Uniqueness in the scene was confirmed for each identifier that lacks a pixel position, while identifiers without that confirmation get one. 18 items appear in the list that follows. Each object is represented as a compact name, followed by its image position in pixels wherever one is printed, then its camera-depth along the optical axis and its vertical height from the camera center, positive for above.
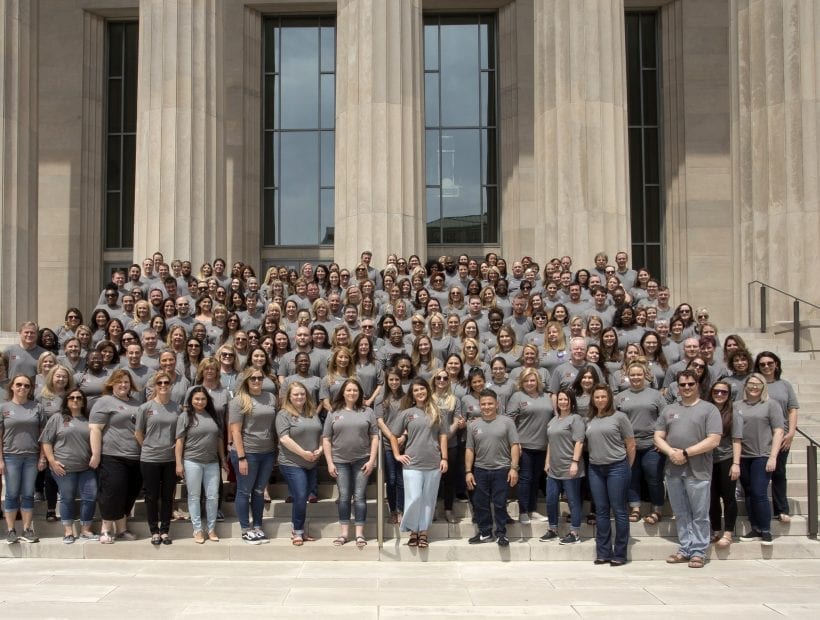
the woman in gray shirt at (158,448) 10.25 -1.21
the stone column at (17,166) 20.33 +3.82
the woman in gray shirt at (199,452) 10.19 -1.25
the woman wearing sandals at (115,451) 10.35 -1.26
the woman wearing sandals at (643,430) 10.39 -1.04
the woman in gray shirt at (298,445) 10.30 -1.20
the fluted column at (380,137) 18.52 +4.00
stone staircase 10.06 -2.27
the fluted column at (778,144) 19.41 +4.06
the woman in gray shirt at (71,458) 10.38 -1.34
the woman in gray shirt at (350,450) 10.24 -1.24
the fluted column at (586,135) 18.83 +4.09
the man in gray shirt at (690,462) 9.68 -1.32
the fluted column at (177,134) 19.05 +4.20
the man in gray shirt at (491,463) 10.21 -1.38
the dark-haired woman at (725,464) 9.99 -1.40
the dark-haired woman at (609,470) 9.77 -1.41
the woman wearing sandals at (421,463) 10.11 -1.38
